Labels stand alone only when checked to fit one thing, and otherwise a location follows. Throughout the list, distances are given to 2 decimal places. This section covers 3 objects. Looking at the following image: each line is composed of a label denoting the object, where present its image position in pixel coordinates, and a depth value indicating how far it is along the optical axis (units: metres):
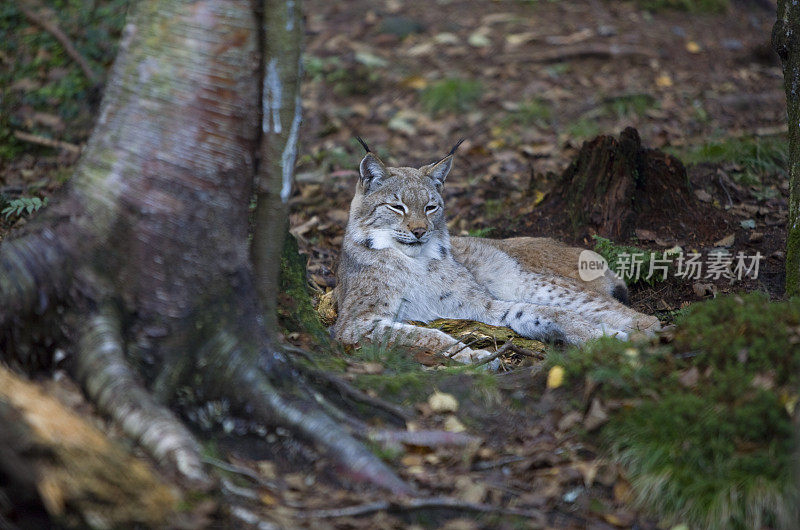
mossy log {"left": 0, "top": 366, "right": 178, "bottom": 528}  4.91
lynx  11.20
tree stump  13.78
